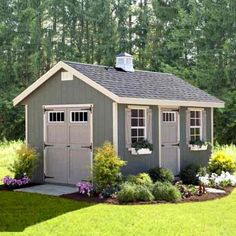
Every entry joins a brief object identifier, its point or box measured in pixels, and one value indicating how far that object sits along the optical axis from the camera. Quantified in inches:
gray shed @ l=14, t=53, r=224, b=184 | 482.0
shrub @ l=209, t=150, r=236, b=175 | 572.4
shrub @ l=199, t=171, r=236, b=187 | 523.2
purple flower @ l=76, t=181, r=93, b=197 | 454.3
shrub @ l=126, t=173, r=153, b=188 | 451.8
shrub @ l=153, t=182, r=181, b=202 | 425.1
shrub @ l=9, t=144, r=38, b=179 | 516.1
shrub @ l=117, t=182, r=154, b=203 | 417.4
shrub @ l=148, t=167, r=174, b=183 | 498.6
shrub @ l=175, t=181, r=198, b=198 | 446.0
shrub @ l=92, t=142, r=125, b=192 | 450.6
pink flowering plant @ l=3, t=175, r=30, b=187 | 509.0
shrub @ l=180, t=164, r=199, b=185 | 543.8
